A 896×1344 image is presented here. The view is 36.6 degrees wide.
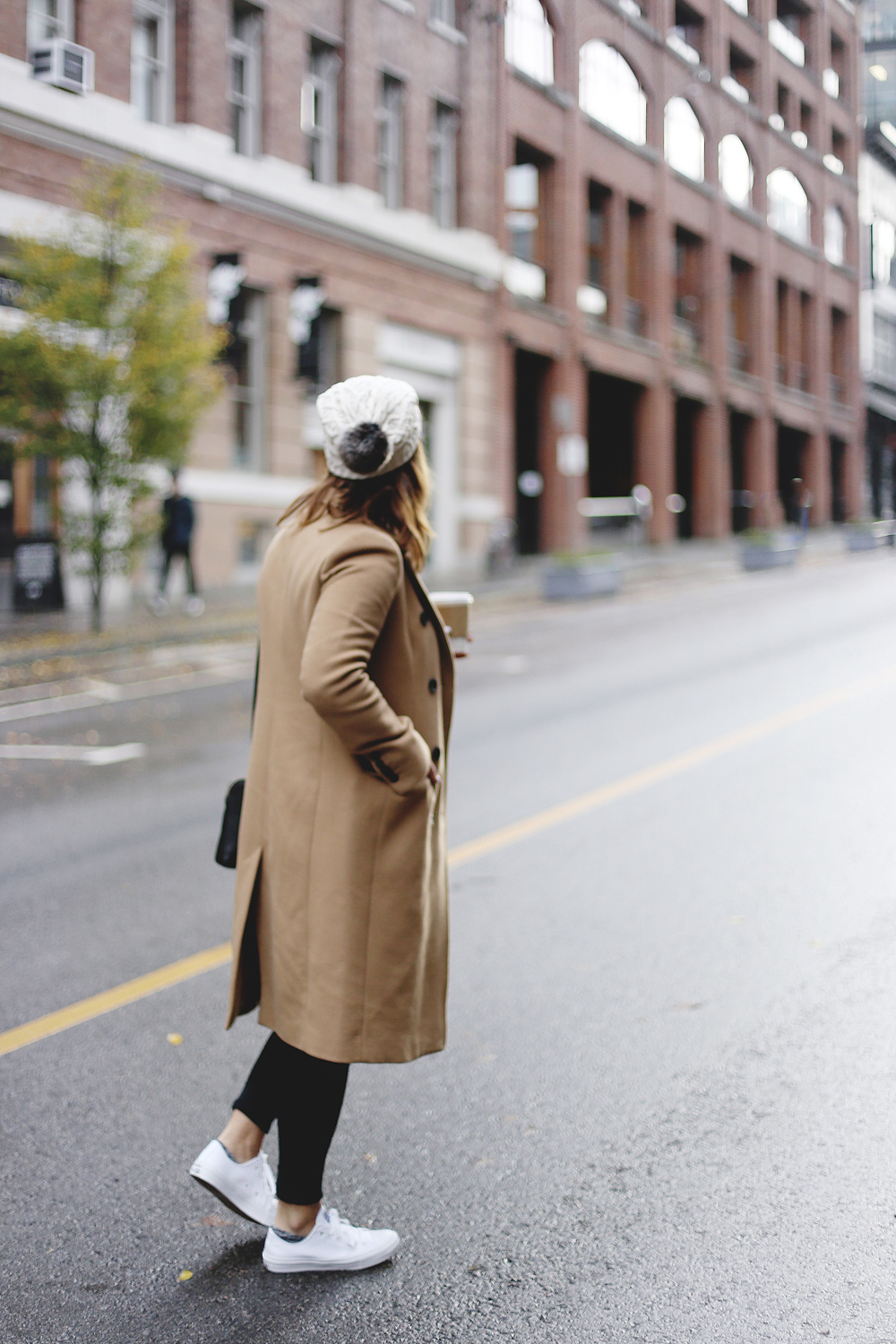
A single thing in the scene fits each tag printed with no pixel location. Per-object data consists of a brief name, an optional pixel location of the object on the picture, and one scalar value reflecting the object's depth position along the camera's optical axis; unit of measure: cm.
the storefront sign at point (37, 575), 1908
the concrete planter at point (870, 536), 3033
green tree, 1608
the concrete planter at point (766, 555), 2794
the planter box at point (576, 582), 2206
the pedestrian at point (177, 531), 1911
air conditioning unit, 1916
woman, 279
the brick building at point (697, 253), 3397
